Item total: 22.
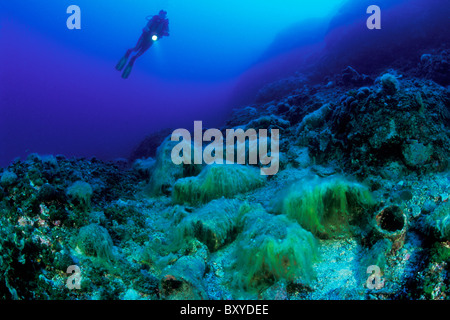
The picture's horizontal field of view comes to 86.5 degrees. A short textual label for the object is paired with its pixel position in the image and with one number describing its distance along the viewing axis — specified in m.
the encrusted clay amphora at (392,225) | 2.20
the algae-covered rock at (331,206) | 2.78
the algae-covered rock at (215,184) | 4.04
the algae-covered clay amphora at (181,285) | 2.08
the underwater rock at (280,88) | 15.52
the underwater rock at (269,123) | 6.11
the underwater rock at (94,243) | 2.66
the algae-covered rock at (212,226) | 2.95
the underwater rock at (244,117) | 8.96
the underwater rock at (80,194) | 3.36
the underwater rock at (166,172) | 4.84
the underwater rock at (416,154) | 3.07
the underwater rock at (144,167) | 5.93
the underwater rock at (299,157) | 4.38
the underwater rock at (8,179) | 3.03
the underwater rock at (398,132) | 3.10
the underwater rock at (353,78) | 9.05
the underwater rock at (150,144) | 13.53
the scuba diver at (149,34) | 16.75
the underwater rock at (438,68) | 7.25
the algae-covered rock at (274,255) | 2.29
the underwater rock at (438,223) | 1.97
